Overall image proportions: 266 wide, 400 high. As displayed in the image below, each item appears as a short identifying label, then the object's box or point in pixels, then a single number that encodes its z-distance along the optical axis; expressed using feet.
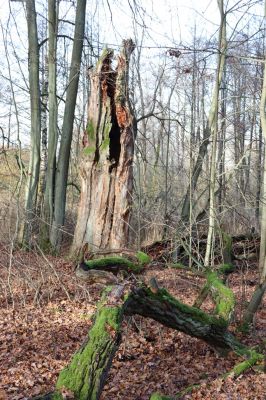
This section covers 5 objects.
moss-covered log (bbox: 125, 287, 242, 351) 14.25
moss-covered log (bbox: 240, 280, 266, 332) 18.71
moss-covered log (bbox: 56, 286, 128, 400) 11.38
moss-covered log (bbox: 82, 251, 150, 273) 17.70
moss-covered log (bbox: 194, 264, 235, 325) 16.74
